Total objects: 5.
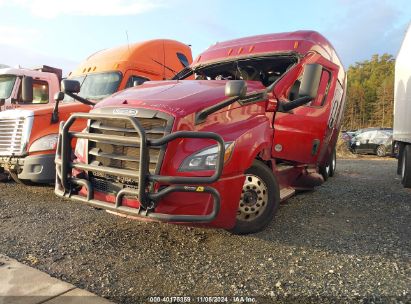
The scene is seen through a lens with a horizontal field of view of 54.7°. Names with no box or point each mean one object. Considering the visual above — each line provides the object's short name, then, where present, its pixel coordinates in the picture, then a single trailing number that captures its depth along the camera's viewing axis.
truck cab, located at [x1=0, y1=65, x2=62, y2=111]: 8.48
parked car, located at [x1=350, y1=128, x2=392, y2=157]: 20.03
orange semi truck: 6.38
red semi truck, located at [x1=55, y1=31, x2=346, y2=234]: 3.64
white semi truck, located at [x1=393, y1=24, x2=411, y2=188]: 7.27
